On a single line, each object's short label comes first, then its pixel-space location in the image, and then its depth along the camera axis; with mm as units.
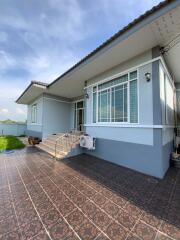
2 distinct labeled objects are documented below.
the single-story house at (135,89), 3689
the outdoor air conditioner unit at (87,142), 6093
